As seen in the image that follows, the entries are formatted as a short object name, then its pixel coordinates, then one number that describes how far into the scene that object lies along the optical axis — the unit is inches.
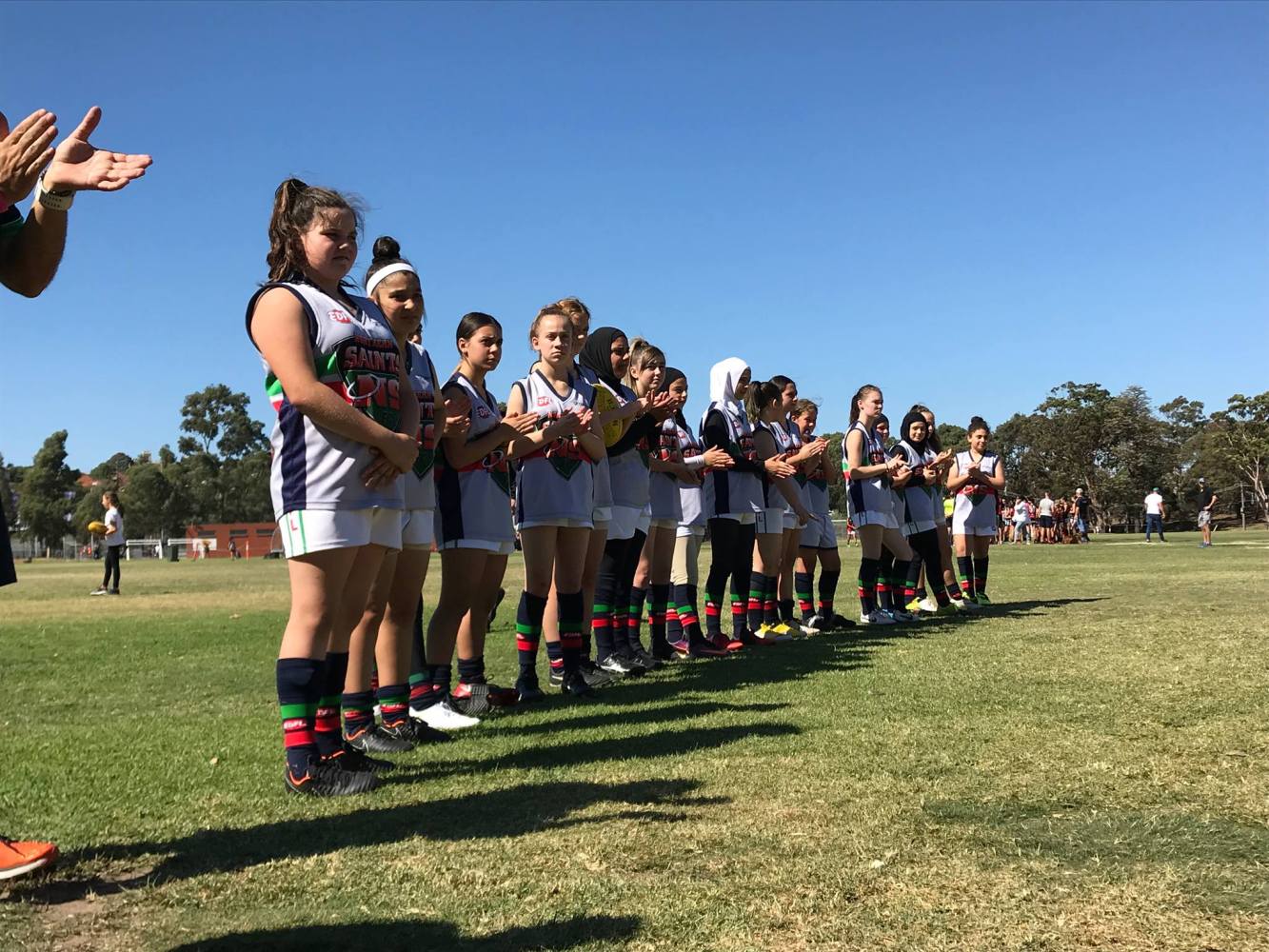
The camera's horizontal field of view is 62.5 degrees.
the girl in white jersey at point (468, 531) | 212.1
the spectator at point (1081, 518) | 1601.9
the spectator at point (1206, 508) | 1300.4
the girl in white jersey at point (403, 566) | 187.0
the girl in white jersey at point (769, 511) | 354.3
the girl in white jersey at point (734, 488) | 331.3
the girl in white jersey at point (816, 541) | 401.1
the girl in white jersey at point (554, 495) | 234.7
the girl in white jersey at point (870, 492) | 397.1
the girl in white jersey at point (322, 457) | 147.8
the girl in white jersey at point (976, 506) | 461.1
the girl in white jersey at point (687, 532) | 316.5
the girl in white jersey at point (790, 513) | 378.9
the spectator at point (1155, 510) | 1469.0
